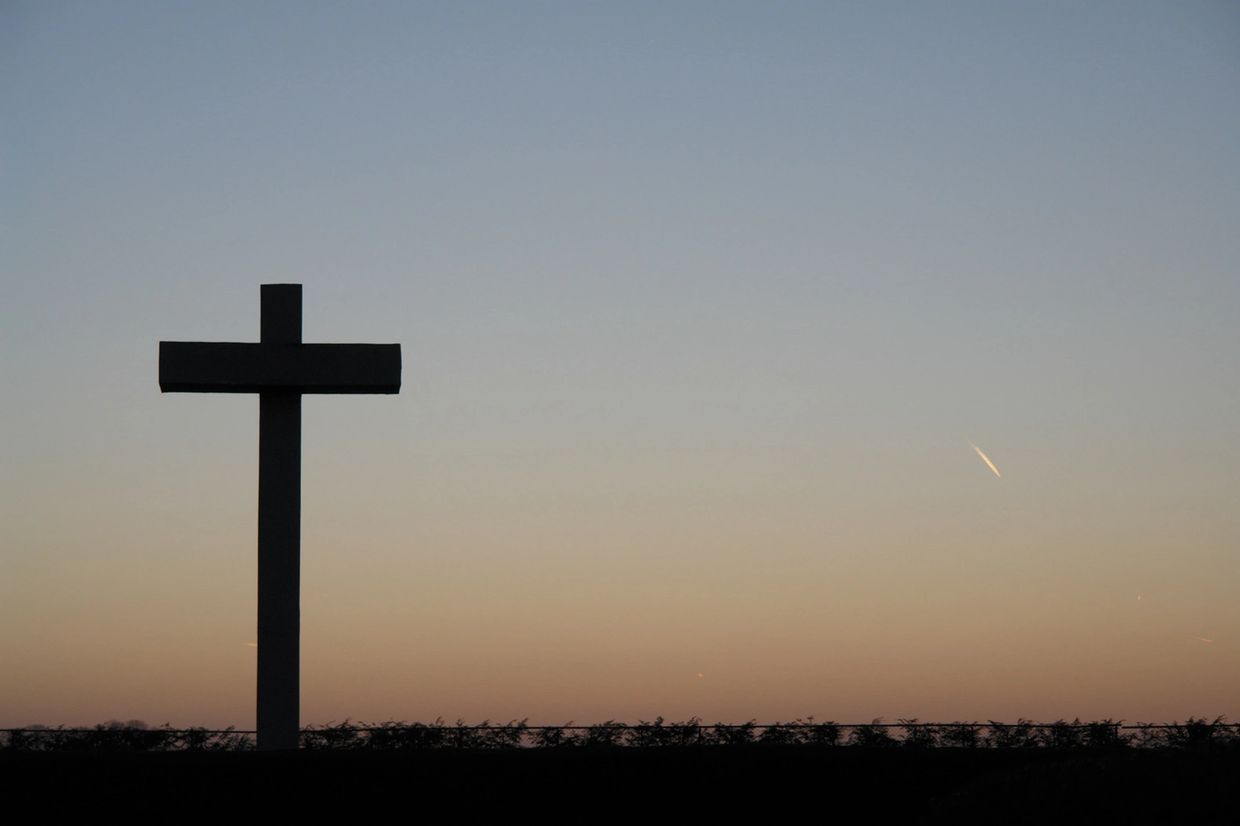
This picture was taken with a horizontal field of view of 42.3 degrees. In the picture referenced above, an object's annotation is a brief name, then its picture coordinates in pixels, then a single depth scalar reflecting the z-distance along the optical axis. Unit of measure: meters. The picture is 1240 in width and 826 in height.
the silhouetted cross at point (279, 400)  18.19
